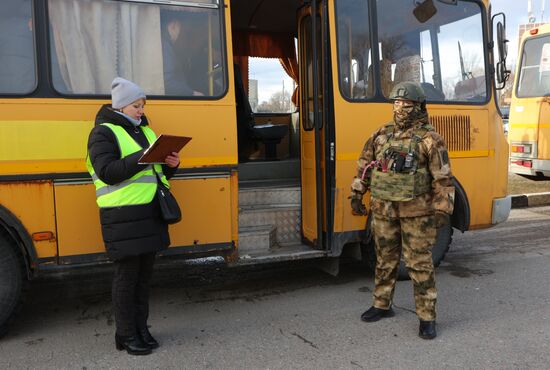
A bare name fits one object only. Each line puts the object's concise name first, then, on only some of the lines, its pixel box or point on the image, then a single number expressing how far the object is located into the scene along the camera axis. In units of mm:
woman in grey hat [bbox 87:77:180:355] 3000
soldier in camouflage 3480
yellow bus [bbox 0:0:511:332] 3438
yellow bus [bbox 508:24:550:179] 8406
